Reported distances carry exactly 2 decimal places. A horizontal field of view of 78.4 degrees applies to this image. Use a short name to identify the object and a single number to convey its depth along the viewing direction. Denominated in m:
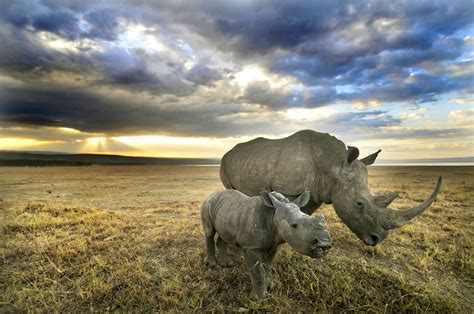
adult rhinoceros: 4.98
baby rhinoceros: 3.28
